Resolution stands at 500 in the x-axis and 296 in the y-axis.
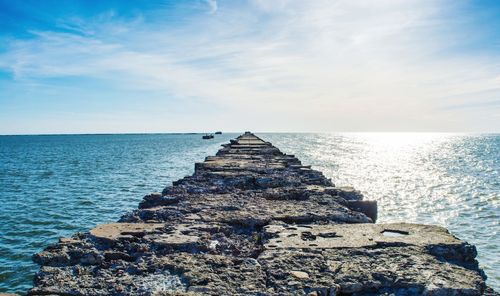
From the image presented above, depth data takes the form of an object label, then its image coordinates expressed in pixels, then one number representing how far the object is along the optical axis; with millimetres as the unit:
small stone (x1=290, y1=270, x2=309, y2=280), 2829
